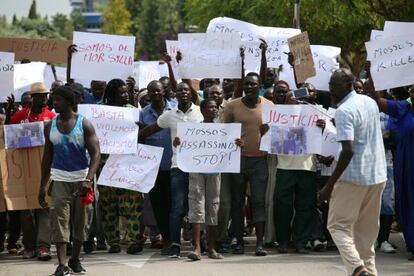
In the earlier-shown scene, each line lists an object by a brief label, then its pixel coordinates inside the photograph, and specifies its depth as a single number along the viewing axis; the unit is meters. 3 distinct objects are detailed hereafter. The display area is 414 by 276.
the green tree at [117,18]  77.12
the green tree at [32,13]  96.94
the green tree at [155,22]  76.81
